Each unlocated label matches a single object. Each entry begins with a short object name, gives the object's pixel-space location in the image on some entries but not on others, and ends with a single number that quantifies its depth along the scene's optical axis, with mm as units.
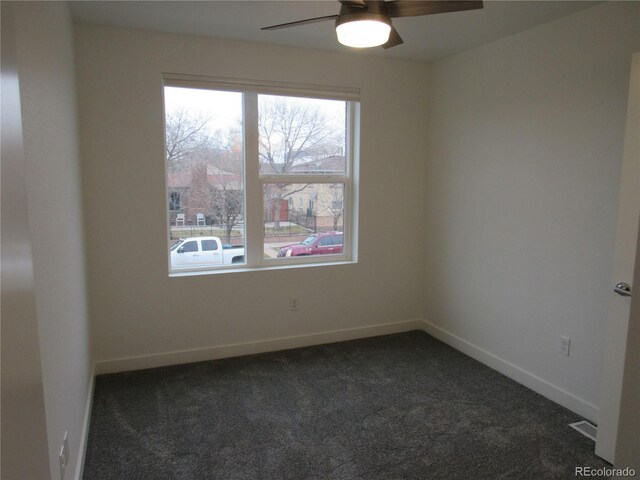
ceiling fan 1844
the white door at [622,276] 2150
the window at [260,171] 3408
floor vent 2508
